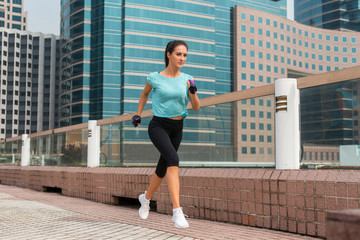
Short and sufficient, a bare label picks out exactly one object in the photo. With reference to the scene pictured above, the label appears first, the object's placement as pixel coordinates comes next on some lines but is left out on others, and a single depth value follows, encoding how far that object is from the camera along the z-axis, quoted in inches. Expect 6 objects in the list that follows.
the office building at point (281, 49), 3673.7
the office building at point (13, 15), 5378.9
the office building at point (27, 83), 4638.3
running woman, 163.5
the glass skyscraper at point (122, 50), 3122.5
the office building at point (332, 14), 4655.5
